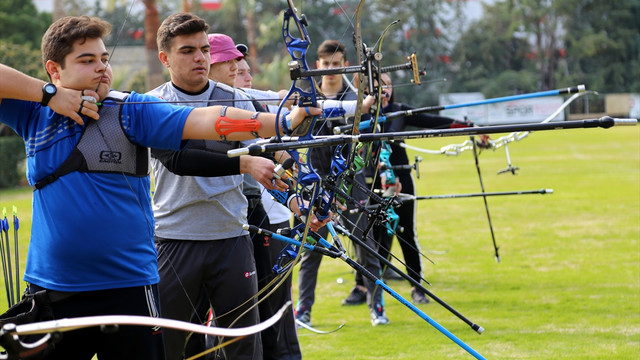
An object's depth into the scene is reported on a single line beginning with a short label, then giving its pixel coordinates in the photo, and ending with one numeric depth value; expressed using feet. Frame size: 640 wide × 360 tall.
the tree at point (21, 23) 128.67
